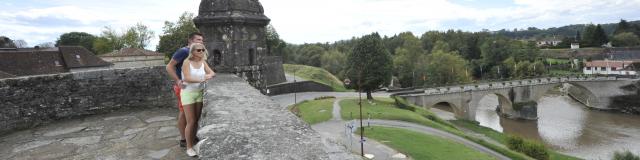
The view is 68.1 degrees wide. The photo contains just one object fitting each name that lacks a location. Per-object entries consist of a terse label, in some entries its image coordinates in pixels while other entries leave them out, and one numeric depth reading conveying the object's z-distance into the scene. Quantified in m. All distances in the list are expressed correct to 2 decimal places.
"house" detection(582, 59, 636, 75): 77.75
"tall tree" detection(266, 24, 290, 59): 69.16
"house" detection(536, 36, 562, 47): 153.75
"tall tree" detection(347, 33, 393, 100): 45.59
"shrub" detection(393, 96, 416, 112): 44.62
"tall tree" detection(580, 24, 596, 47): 114.38
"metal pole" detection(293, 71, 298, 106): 48.75
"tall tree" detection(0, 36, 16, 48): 45.62
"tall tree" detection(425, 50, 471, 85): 66.30
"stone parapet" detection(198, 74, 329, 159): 4.32
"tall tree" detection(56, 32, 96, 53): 69.56
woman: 5.86
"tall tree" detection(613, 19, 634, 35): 122.23
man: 6.21
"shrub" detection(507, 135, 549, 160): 31.99
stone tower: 11.12
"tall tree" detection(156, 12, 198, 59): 52.19
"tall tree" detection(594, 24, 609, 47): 113.56
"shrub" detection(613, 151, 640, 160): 27.52
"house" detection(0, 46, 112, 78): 34.06
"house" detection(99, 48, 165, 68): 48.49
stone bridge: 53.66
